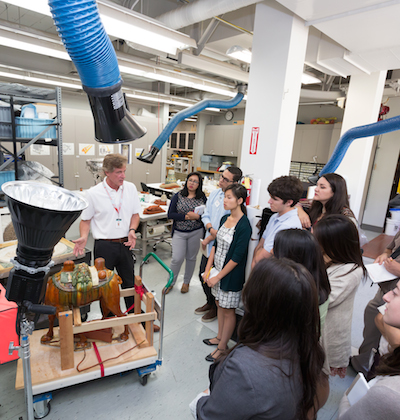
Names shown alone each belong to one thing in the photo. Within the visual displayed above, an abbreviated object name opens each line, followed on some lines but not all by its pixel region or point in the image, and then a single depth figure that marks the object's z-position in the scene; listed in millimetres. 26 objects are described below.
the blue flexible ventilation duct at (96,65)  1120
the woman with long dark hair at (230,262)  2170
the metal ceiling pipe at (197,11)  2646
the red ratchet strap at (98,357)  1848
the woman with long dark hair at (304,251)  1269
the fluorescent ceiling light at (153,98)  7388
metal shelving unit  2904
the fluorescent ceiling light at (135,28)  2391
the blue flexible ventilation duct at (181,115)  3010
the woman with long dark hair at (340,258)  1613
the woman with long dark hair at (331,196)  2379
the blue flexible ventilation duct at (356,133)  2825
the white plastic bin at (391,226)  5780
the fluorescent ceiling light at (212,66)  4129
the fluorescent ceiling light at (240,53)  3438
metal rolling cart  1712
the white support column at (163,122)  9203
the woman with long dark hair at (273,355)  806
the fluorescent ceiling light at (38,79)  5828
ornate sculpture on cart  1799
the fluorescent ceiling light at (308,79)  4671
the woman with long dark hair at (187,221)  3102
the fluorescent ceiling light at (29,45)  3472
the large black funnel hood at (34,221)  983
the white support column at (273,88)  2879
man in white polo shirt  2283
